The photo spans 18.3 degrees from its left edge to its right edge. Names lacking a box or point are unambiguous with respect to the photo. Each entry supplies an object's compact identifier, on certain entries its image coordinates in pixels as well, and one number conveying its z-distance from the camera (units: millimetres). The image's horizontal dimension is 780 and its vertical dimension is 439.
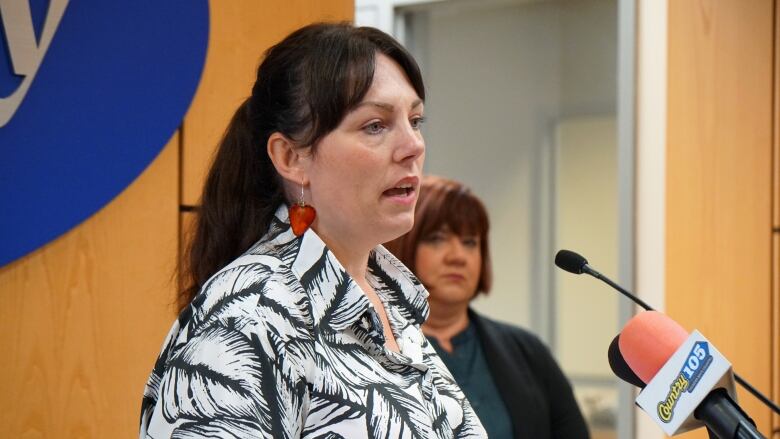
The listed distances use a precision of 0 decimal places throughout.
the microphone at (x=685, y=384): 2169
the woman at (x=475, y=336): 3355
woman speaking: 2214
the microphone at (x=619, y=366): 2298
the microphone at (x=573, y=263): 2442
